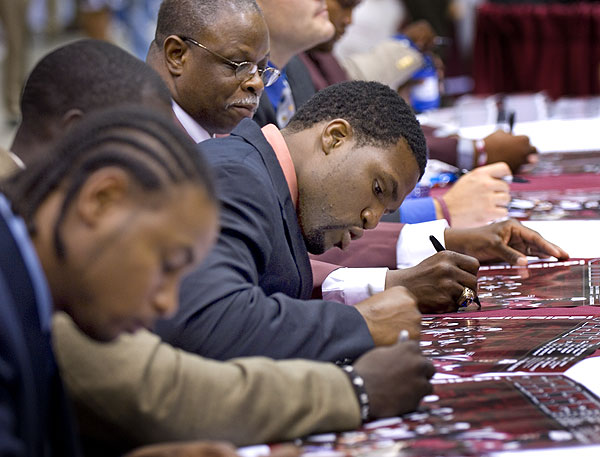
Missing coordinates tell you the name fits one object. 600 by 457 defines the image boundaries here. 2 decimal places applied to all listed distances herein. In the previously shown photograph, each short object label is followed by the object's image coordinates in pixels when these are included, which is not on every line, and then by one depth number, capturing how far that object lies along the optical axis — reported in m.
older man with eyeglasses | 4.49
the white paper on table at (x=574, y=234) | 4.59
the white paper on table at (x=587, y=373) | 2.81
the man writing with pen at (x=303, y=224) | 2.75
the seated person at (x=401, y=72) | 6.34
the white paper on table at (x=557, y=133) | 7.23
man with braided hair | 1.97
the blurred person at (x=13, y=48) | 13.52
